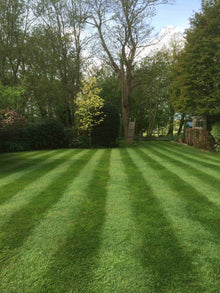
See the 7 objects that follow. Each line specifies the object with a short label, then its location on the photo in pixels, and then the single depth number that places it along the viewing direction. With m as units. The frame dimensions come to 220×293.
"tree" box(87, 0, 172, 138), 16.91
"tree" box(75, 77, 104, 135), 14.09
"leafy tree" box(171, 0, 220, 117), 11.77
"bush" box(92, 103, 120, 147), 14.85
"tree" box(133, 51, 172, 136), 20.70
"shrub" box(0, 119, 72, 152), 12.35
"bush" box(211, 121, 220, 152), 11.62
